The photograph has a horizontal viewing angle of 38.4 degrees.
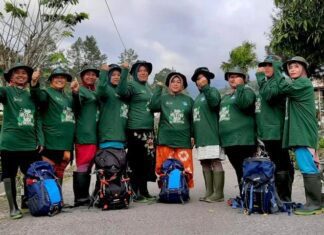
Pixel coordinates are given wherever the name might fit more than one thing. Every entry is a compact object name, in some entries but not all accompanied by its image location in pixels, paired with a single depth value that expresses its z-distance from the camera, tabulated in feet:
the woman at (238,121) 21.53
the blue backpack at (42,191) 19.51
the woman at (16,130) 19.93
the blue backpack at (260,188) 19.43
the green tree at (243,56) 105.85
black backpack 20.92
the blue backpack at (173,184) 22.24
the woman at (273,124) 20.54
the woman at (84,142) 22.25
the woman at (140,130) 23.13
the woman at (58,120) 21.43
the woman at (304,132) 19.24
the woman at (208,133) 22.81
